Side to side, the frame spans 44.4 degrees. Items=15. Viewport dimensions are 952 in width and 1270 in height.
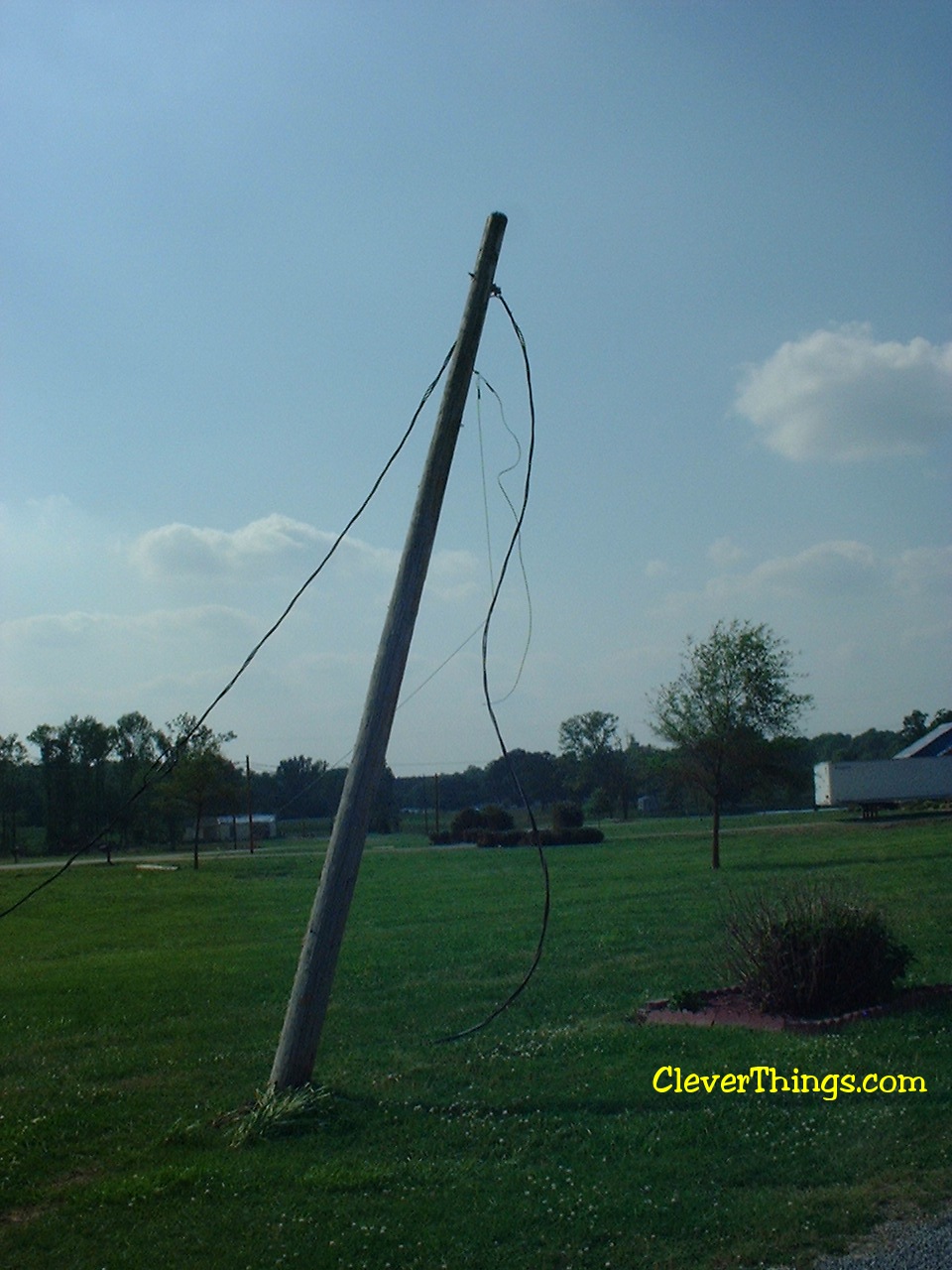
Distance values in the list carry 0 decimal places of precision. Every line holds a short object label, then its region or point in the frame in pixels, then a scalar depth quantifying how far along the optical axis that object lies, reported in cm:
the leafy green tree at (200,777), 3919
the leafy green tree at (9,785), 6258
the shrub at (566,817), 5525
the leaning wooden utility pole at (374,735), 719
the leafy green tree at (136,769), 5359
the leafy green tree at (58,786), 6544
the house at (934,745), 6375
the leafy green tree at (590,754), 10225
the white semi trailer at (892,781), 5428
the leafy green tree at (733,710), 2970
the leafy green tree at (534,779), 9831
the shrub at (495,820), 5684
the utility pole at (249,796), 4341
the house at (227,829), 7294
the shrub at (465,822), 5503
